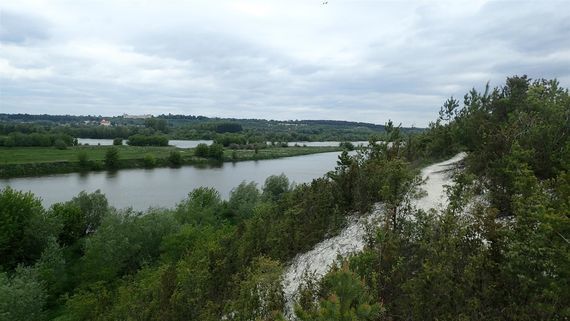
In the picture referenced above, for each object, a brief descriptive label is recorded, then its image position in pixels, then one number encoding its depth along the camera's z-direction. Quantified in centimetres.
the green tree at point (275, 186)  4670
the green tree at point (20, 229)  2947
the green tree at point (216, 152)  9350
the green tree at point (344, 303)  435
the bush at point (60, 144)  9664
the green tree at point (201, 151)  9350
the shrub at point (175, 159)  8538
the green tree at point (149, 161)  8188
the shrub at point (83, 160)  7531
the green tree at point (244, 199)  4019
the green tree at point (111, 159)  7800
